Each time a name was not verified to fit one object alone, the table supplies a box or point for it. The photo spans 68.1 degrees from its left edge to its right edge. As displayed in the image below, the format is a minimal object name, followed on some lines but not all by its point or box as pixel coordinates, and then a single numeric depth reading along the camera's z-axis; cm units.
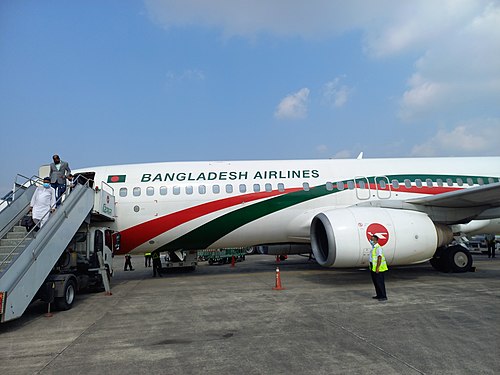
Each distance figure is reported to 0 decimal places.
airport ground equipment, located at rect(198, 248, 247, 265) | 2040
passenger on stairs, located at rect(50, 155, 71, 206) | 952
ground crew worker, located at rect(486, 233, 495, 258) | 2114
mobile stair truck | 648
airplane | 1136
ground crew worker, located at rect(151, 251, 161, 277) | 1390
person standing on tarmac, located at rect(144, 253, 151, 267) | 2228
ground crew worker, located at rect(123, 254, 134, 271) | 1953
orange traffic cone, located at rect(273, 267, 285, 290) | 941
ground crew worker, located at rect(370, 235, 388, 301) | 768
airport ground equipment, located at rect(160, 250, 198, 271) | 1353
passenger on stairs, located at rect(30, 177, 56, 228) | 845
